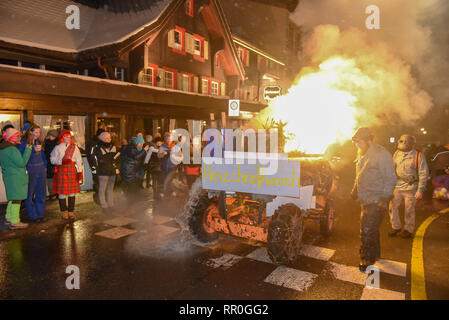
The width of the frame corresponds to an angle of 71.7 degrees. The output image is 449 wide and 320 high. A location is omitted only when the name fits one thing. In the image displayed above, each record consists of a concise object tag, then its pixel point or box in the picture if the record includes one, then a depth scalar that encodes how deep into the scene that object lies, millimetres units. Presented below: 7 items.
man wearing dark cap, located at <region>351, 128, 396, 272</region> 4738
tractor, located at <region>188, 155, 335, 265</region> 4566
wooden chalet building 10695
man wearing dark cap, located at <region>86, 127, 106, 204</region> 7930
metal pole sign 11337
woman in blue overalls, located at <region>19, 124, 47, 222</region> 6996
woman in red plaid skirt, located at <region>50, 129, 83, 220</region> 7031
